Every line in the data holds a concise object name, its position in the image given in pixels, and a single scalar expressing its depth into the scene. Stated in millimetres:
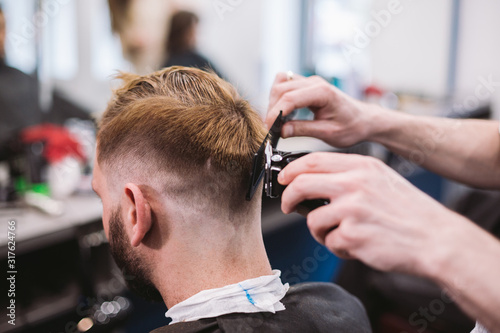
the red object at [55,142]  2025
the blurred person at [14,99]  2146
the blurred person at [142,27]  3371
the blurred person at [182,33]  3441
